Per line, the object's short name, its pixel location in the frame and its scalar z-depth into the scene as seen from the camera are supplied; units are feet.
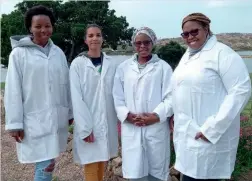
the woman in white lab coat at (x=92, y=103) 10.29
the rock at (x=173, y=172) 12.25
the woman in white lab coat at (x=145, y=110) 10.02
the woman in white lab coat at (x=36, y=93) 9.62
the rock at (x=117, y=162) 12.99
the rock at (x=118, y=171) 12.72
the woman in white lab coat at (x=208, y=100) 7.84
